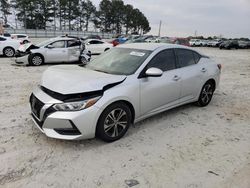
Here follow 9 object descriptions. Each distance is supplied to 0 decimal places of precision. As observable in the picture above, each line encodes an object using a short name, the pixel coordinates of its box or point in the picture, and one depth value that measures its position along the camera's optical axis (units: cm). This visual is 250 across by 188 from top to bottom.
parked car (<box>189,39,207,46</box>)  3711
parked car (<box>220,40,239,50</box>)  2894
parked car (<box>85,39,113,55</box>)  1345
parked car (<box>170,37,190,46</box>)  1611
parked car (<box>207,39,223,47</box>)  3520
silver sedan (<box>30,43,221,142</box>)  264
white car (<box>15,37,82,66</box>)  881
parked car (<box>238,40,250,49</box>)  3264
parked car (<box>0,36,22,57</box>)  1111
